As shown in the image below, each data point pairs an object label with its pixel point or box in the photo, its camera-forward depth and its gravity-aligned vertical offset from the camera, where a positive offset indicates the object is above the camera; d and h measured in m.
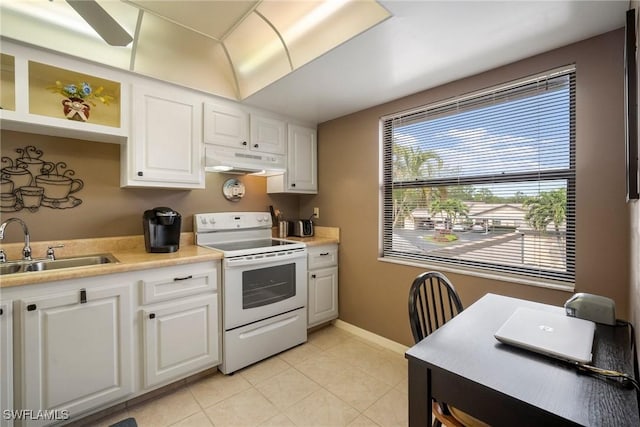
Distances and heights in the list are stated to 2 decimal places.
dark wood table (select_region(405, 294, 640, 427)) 0.66 -0.47
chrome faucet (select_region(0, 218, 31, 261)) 1.72 -0.17
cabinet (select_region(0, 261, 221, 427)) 1.41 -0.75
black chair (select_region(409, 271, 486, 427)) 1.04 -0.56
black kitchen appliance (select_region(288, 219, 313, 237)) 3.09 -0.19
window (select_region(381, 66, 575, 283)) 1.74 +0.22
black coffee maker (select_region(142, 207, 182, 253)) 2.10 -0.13
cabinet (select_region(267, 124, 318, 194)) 2.93 +0.49
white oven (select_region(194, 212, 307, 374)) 2.13 -0.66
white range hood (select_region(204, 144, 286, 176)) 2.37 +0.45
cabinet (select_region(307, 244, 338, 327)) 2.74 -0.75
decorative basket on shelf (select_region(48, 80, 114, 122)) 1.86 +0.77
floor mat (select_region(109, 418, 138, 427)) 0.88 -0.68
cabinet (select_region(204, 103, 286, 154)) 2.38 +0.75
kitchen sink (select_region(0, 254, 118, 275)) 1.71 -0.34
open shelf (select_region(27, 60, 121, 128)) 1.81 +0.87
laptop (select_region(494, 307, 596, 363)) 0.86 -0.43
